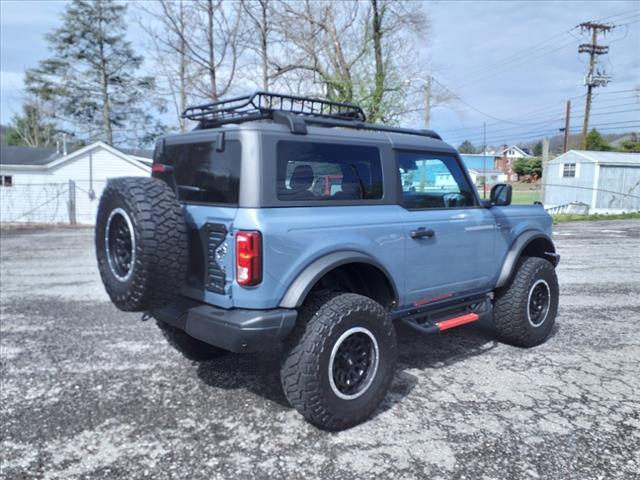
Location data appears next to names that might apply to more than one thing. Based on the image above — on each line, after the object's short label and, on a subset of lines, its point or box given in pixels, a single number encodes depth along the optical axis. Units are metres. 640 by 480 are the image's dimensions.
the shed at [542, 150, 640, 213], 19.08
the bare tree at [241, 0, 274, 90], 16.86
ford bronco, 3.16
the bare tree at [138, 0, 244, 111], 16.88
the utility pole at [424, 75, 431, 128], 18.03
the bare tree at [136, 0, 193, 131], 16.89
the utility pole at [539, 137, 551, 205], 20.16
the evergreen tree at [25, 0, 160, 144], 31.27
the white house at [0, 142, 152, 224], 21.97
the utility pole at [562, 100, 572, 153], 22.90
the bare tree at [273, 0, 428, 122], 16.45
